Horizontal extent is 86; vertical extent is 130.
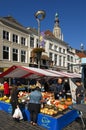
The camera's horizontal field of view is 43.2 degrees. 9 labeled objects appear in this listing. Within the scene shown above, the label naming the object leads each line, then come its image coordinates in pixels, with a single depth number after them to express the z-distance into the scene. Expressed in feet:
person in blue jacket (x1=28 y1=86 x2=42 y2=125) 16.14
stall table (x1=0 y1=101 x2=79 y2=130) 15.34
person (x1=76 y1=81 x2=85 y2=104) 19.87
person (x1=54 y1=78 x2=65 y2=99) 25.72
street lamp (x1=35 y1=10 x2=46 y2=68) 41.18
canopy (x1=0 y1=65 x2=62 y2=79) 22.86
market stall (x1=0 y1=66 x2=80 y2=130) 15.58
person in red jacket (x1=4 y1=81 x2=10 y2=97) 29.08
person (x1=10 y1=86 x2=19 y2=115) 18.03
